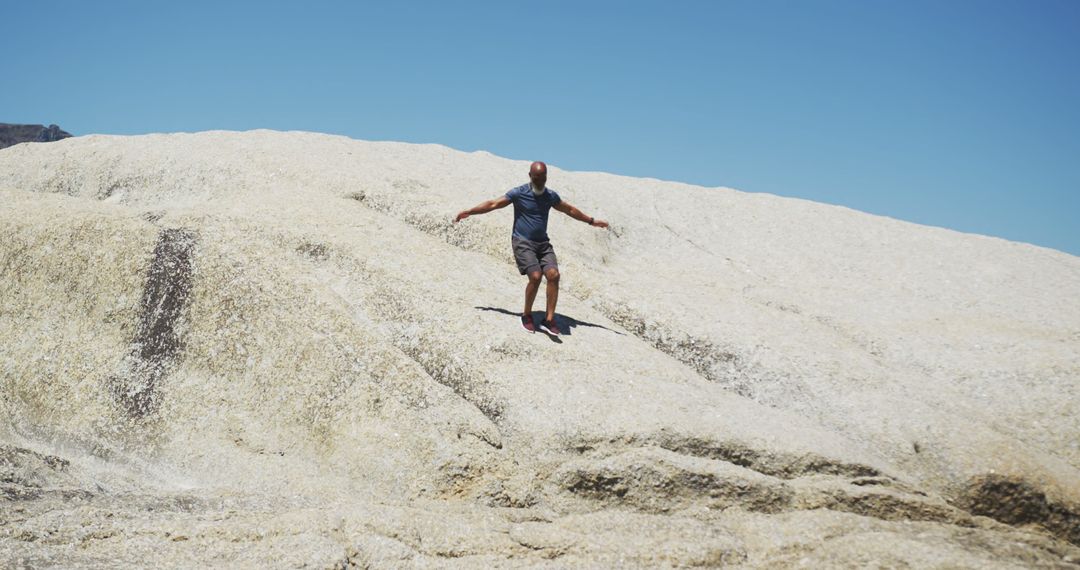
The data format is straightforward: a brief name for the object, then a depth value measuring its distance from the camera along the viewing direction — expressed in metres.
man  11.26
